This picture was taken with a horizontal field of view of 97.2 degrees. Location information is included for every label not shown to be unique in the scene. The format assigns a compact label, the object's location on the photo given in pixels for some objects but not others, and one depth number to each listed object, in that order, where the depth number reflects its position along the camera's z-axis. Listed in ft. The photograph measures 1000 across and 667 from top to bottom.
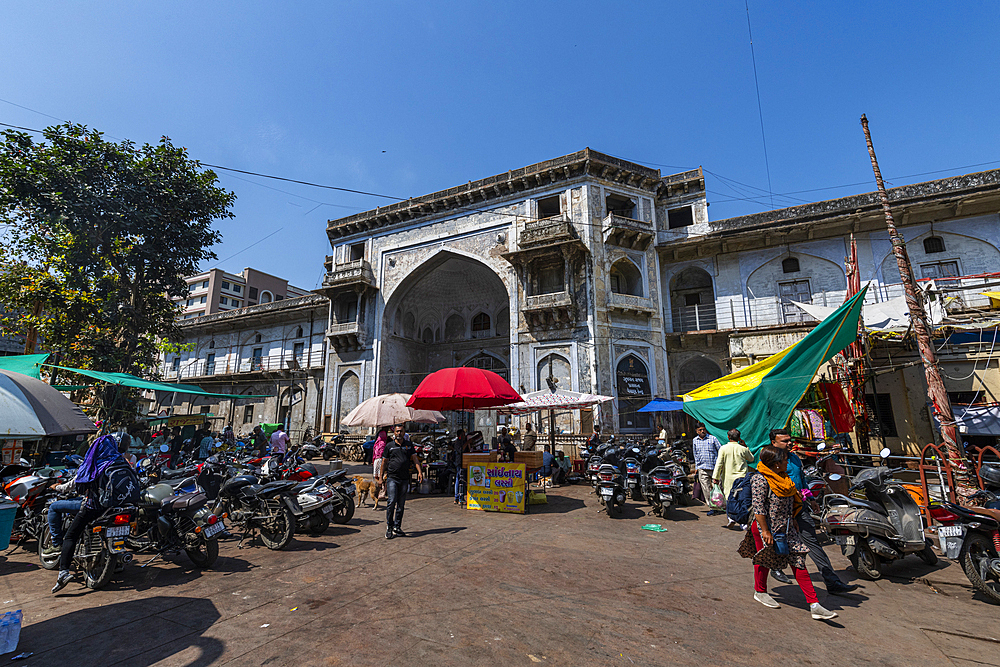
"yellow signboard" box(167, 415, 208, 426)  51.16
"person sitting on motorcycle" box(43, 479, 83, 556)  16.40
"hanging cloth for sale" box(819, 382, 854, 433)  34.71
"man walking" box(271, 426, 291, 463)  42.72
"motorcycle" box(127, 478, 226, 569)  16.40
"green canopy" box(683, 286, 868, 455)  22.36
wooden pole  20.24
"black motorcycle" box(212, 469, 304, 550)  19.93
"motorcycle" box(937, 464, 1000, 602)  13.41
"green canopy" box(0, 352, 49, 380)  36.68
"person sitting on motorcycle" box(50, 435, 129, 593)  14.92
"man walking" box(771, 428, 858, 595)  13.42
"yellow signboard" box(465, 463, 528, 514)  28.12
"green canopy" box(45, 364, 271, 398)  38.38
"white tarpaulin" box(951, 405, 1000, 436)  32.82
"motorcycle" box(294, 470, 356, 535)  21.42
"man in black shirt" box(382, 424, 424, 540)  21.85
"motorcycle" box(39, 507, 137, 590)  14.78
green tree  48.49
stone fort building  58.03
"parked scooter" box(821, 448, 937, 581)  15.53
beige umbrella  40.71
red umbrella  28.55
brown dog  31.43
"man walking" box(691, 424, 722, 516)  28.40
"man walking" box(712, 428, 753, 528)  23.13
